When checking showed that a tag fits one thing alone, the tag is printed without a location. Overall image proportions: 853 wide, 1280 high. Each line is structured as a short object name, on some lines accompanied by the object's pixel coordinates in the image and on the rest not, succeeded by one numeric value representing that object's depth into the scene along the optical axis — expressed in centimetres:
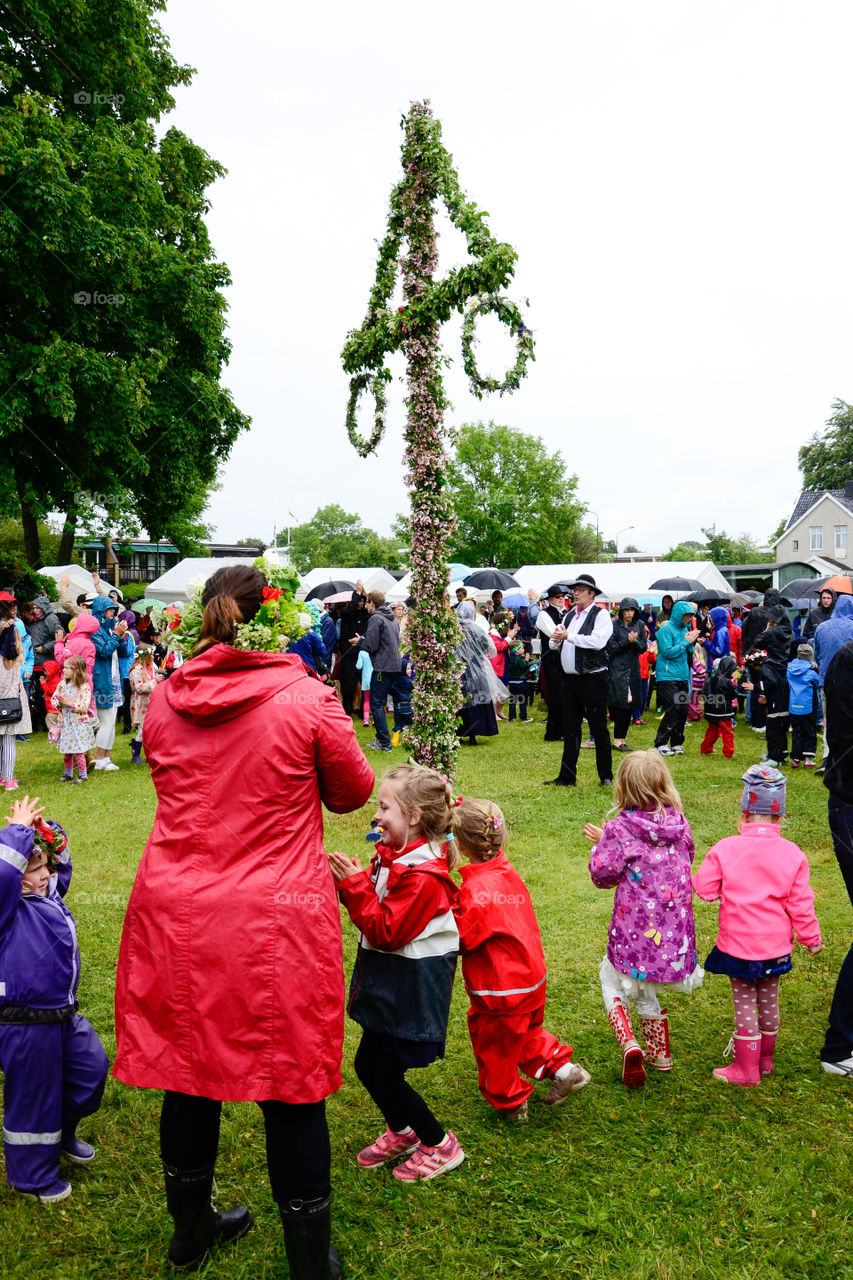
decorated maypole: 609
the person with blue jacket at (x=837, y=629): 753
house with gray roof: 5931
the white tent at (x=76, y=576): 2431
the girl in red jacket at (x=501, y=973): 334
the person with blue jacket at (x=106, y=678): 1115
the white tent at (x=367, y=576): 3162
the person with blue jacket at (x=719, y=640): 1412
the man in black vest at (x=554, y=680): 1261
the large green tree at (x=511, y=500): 5956
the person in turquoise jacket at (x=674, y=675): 1141
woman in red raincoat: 227
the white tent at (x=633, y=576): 2770
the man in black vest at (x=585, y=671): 897
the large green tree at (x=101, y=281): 1506
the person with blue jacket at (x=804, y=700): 1032
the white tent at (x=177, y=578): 2733
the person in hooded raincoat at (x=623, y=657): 1157
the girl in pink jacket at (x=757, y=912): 367
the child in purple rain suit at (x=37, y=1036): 301
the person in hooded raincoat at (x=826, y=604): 955
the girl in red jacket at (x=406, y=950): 285
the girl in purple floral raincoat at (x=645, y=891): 369
